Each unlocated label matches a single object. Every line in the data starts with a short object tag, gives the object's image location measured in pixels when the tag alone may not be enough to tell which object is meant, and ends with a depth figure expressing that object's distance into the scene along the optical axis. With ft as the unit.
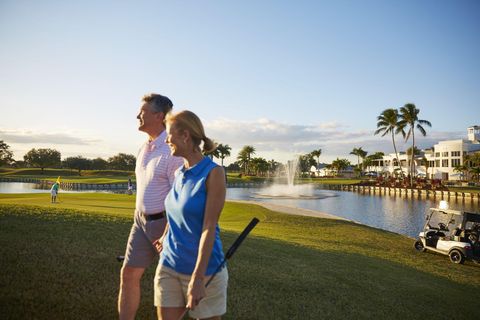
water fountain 196.50
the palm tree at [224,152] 505.25
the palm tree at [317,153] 627.87
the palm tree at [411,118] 260.83
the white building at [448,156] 361.30
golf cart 49.83
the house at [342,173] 599.49
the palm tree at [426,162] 411.75
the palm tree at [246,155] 564.71
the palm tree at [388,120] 275.39
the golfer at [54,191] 84.22
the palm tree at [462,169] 330.24
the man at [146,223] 12.48
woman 9.04
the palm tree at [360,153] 582.76
